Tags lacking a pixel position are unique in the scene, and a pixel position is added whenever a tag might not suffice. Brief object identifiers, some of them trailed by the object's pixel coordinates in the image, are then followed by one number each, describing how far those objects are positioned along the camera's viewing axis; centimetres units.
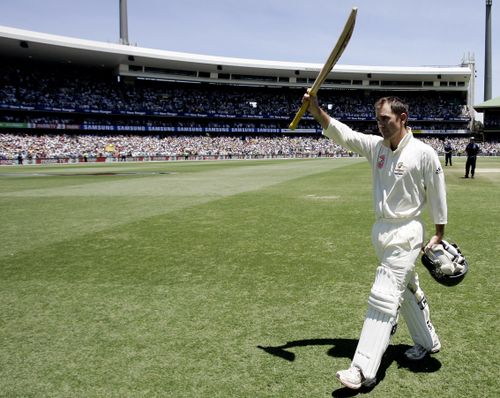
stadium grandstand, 6138
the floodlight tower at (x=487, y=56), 9275
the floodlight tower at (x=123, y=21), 7325
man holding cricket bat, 329
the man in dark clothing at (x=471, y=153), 2072
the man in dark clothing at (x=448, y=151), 3334
